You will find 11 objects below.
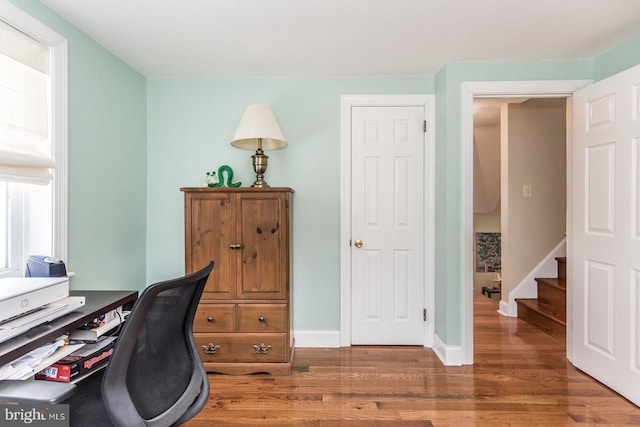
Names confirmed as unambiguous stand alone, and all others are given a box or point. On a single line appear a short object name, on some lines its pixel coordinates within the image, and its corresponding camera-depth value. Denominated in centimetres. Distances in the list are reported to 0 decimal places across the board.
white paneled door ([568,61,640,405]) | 218
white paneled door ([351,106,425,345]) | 305
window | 170
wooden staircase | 332
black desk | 116
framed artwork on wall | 613
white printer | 121
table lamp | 263
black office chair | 103
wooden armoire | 257
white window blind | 167
